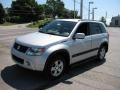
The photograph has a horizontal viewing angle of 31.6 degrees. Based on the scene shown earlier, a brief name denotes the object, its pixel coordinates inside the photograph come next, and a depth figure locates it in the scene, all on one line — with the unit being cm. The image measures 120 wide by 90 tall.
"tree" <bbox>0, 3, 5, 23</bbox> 5622
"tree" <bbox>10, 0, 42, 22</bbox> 6900
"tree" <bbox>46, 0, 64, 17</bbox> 8969
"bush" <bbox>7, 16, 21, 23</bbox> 6425
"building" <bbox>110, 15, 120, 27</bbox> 8291
